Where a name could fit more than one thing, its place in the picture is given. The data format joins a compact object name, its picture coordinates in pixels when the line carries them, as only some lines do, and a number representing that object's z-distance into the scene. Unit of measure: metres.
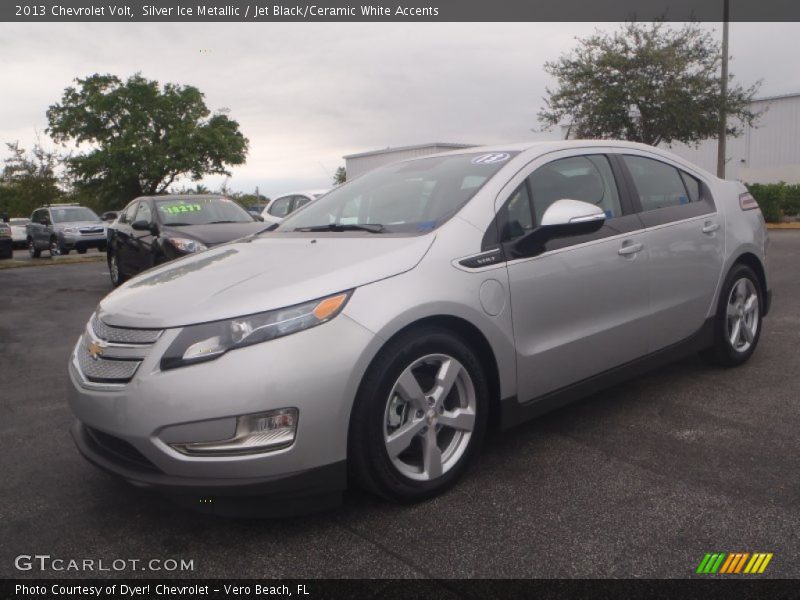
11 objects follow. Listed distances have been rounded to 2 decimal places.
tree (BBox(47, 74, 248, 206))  48.53
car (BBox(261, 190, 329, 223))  13.59
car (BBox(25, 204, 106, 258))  21.52
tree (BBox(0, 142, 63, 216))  43.91
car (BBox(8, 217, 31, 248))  28.50
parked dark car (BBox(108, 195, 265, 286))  9.22
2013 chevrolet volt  2.58
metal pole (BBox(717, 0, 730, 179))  18.91
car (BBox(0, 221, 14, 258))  20.00
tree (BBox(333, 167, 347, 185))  53.26
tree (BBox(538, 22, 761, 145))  20.33
